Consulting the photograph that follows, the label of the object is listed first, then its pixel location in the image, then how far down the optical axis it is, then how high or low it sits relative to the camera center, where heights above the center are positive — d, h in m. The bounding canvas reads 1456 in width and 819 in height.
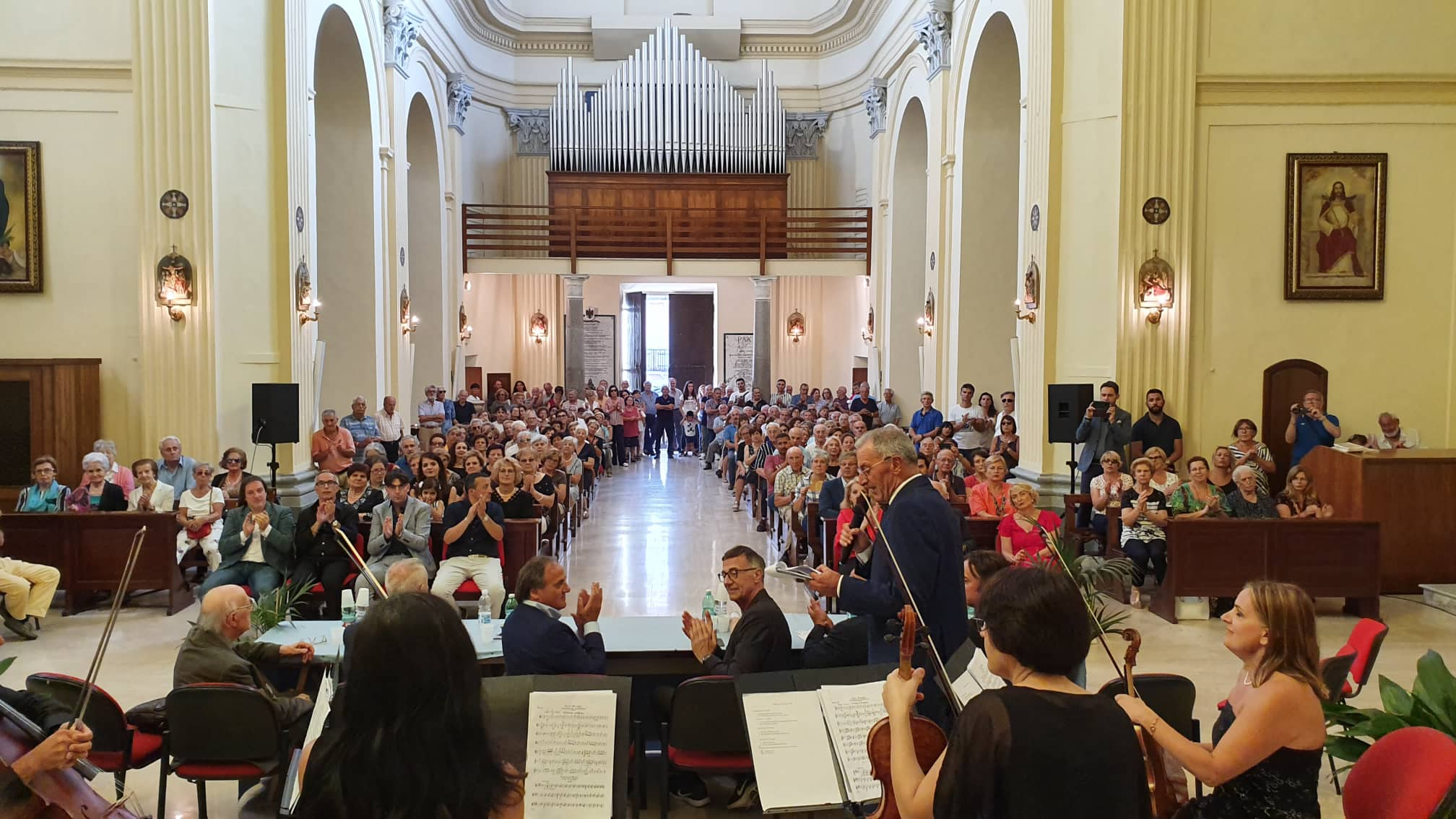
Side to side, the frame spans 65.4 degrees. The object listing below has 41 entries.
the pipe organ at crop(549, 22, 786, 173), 22.06 +4.62
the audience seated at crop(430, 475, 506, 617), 7.80 -1.31
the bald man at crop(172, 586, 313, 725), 4.56 -1.20
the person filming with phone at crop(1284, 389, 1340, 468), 9.84 -0.60
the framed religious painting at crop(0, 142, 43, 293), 9.98 +1.22
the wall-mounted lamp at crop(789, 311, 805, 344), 24.34 +0.70
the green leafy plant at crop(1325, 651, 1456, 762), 3.70 -1.17
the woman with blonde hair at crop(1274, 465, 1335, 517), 8.84 -1.06
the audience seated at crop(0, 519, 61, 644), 7.59 -1.60
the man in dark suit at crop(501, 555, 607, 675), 4.49 -1.10
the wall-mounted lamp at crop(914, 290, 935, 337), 16.77 +0.59
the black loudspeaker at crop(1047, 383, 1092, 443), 9.75 -0.43
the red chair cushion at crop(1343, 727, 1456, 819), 2.95 -1.12
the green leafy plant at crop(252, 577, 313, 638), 5.36 -1.23
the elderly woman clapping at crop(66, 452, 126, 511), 8.75 -1.05
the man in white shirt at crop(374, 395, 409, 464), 13.98 -0.88
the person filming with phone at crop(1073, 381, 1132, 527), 9.98 -0.64
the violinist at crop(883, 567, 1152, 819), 2.17 -0.73
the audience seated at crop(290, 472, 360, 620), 7.62 -1.29
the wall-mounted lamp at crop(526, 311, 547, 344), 24.08 +0.64
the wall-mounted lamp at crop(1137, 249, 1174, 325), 10.21 +0.68
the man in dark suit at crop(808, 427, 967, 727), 3.98 -0.72
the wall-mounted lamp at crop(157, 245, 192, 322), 9.74 +0.66
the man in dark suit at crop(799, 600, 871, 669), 4.61 -1.17
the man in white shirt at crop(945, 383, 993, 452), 13.97 -0.81
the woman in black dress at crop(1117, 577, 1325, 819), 3.02 -0.99
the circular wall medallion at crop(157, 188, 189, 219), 9.79 +1.32
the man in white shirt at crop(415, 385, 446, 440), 16.84 -0.85
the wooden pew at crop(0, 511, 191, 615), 8.38 -1.41
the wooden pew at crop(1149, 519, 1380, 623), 8.27 -1.44
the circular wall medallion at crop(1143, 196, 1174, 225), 10.27 +1.36
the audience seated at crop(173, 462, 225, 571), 8.62 -1.21
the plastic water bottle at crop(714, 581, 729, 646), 5.37 -1.26
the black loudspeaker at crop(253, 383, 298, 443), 9.59 -0.47
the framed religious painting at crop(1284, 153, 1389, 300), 10.48 +1.23
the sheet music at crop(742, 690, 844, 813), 3.64 -1.29
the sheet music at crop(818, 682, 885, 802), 3.51 -1.17
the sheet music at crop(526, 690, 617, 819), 3.52 -1.26
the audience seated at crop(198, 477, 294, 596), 7.71 -1.28
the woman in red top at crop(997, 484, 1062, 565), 7.96 -1.21
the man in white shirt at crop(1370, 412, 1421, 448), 9.82 -0.68
